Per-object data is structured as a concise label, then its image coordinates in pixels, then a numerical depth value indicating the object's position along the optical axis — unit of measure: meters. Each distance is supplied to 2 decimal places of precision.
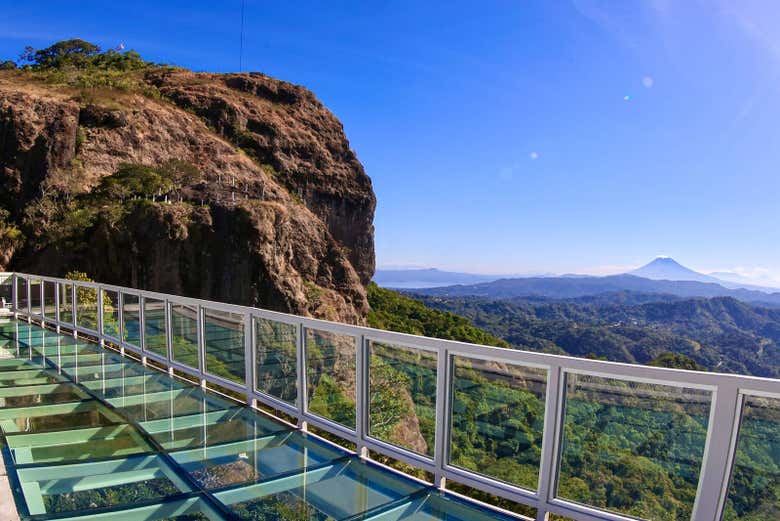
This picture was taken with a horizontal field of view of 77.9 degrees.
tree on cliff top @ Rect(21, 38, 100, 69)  50.22
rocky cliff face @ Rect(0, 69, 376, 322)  28.00
